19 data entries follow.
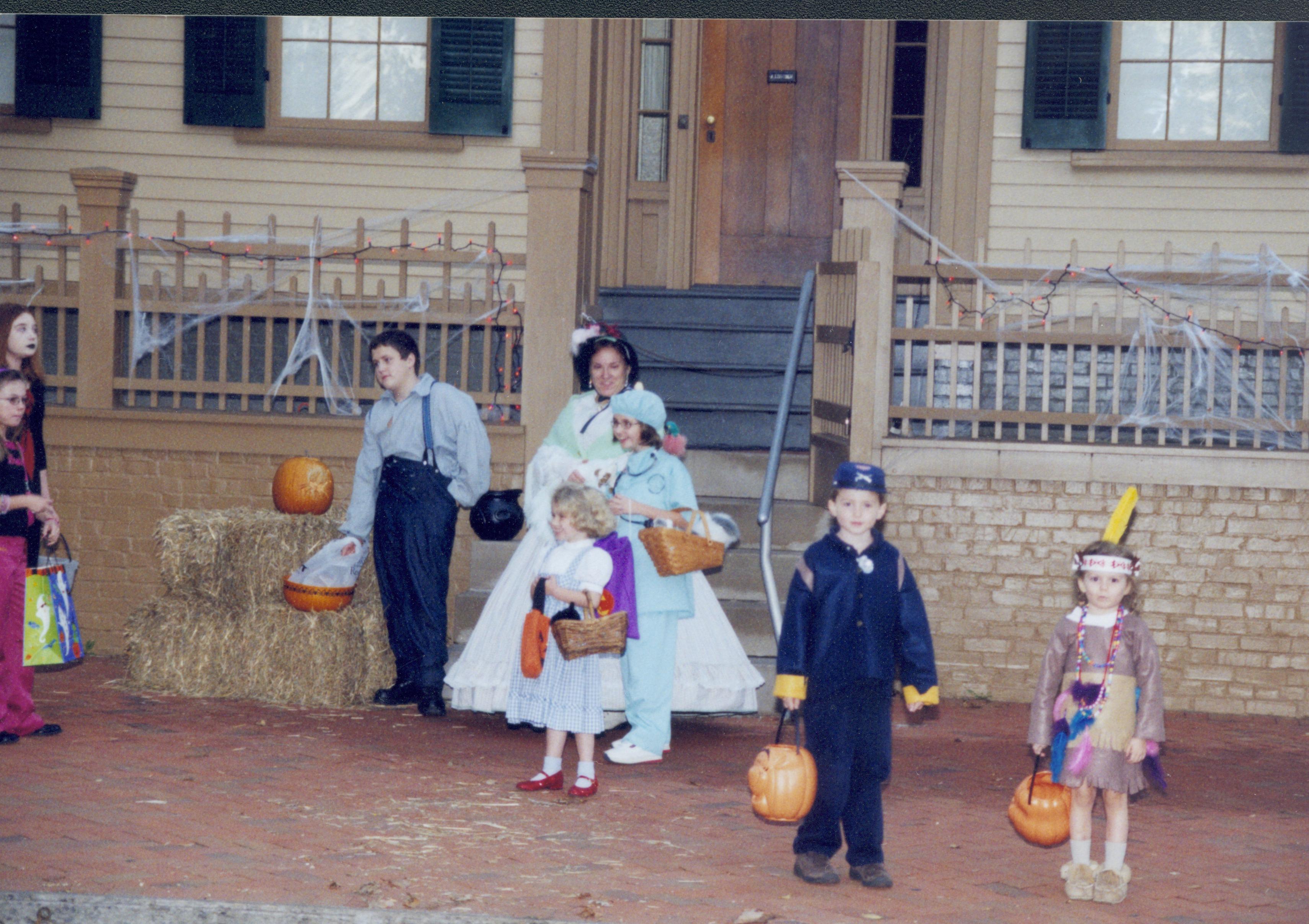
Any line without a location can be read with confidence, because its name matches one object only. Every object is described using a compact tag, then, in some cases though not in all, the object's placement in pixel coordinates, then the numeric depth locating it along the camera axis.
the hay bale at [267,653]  7.53
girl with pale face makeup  6.62
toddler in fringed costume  4.80
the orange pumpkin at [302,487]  7.99
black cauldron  7.48
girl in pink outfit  6.44
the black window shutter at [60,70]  10.01
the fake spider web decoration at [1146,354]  8.13
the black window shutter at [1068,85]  9.73
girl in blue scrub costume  6.47
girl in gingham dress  5.86
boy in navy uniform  4.88
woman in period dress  6.88
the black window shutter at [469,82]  9.96
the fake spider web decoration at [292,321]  8.77
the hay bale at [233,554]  7.69
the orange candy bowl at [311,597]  7.54
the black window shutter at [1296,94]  9.61
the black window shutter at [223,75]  10.05
